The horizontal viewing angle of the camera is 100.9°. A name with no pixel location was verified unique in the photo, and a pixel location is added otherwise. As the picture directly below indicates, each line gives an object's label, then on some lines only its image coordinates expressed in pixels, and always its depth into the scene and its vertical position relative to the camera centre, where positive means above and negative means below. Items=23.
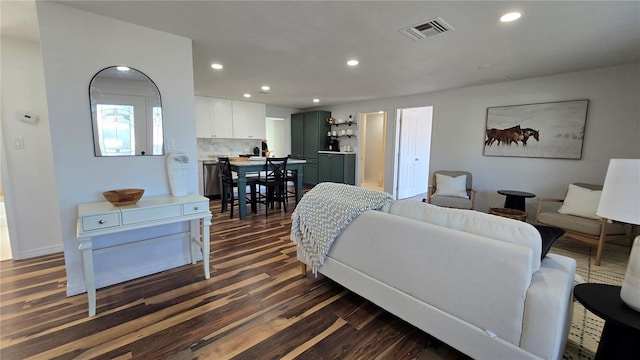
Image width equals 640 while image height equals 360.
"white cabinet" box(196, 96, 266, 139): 5.79 +0.76
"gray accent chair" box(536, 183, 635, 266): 2.82 -0.82
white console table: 1.91 -0.54
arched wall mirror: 2.26 +0.34
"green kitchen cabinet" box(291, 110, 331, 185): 7.02 +0.40
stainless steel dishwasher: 5.67 -0.58
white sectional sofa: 1.22 -0.66
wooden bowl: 2.04 -0.36
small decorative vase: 2.50 -0.21
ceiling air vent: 2.22 +1.09
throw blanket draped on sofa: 1.97 -0.49
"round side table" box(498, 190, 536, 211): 3.84 -0.66
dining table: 4.23 -0.31
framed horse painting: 3.70 +0.37
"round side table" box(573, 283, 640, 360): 1.11 -0.68
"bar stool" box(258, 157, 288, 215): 4.56 -0.50
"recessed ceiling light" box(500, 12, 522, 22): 2.06 +1.09
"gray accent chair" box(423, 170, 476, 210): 4.12 -0.72
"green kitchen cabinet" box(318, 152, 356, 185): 6.59 -0.37
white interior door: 5.93 +0.06
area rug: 1.67 -1.18
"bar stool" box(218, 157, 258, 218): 4.45 -0.54
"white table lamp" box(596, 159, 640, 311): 1.07 -0.20
